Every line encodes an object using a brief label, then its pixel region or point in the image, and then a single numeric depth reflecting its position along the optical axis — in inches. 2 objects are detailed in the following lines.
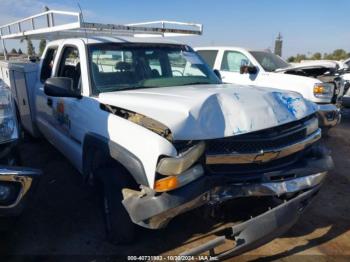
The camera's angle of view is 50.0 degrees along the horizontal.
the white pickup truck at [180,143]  101.7
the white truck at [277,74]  277.8
